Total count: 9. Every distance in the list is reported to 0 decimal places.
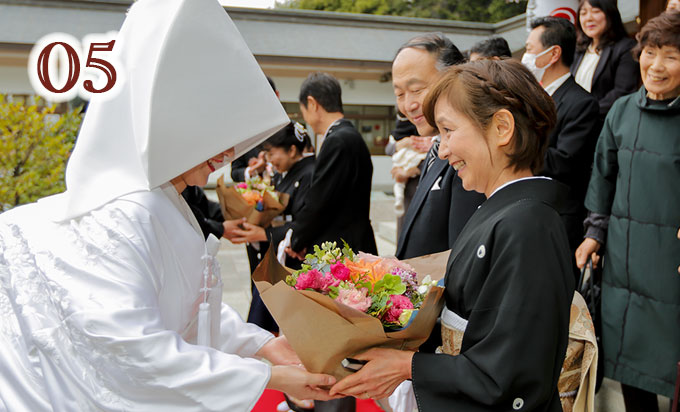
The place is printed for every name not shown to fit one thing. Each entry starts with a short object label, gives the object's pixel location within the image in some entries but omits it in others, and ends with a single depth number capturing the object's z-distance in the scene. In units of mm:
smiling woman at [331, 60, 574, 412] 1474
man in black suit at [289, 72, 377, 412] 3914
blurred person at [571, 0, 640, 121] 4207
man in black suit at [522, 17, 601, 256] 3406
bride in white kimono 1573
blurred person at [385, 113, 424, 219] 4922
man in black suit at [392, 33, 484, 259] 2512
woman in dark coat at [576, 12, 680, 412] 3008
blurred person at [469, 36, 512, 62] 3873
